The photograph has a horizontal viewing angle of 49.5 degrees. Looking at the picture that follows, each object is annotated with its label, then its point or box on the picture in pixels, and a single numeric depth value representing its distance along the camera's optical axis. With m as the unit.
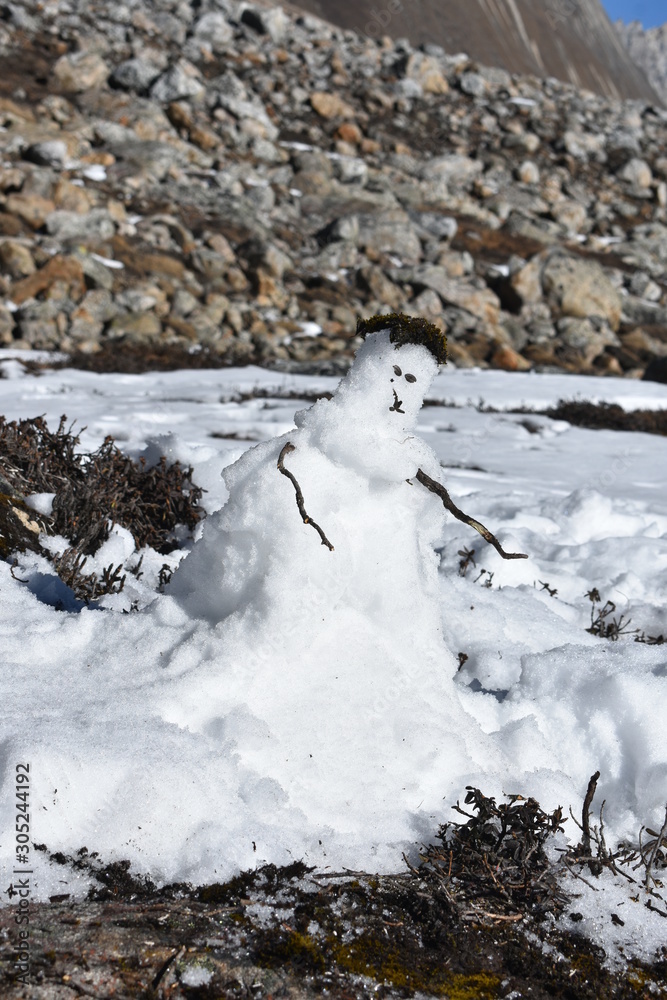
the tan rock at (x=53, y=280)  14.09
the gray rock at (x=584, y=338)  21.89
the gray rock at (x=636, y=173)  35.97
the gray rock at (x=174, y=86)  25.42
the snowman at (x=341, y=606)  1.74
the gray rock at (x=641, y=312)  26.16
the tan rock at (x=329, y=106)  30.62
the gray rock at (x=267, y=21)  34.31
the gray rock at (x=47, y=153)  19.69
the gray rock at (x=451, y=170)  30.52
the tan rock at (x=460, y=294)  21.67
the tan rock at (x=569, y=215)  31.88
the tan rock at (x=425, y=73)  36.53
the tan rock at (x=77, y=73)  24.47
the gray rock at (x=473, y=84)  37.84
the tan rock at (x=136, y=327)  13.99
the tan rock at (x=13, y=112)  20.58
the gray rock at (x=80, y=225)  16.91
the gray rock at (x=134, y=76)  25.31
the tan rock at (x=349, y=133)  29.86
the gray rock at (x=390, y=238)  23.67
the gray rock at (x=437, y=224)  25.38
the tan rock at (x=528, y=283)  23.41
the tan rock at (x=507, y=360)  18.78
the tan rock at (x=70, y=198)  17.67
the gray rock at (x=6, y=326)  12.70
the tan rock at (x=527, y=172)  33.12
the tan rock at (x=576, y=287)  23.81
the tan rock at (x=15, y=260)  14.70
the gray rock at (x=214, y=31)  31.89
